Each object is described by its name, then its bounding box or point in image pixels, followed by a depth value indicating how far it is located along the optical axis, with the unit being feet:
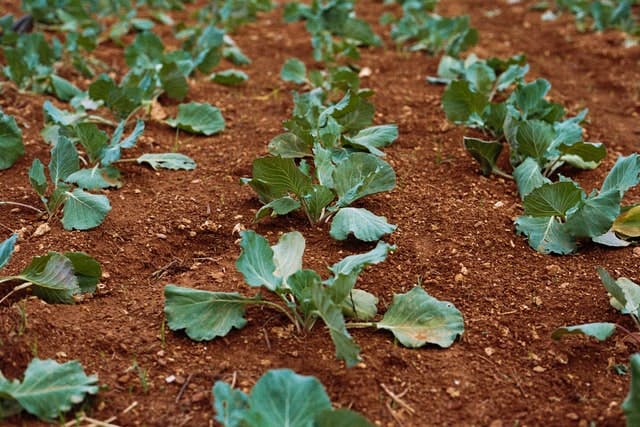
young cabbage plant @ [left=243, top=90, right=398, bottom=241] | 10.50
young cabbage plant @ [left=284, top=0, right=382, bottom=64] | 19.76
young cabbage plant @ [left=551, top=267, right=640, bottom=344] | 8.42
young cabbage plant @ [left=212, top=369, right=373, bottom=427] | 7.05
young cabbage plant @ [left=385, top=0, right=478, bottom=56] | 18.26
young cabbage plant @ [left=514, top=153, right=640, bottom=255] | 10.32
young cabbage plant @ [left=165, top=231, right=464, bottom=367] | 8.69
